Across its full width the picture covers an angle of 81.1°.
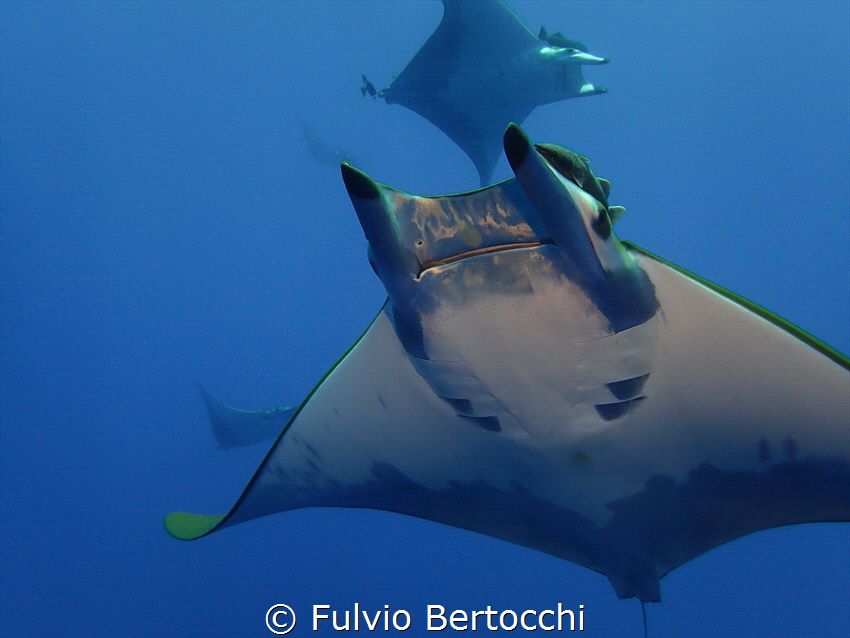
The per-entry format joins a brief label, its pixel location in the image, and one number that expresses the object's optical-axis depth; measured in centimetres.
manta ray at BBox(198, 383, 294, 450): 804
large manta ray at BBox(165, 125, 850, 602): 112
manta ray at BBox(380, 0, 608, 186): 547
